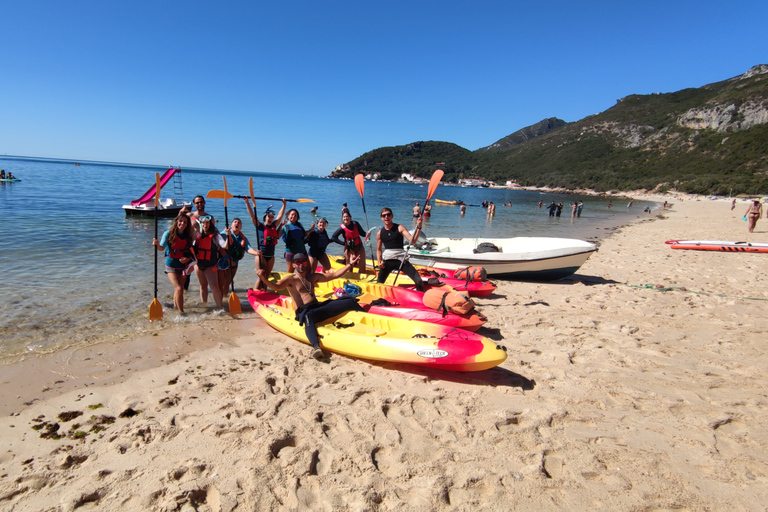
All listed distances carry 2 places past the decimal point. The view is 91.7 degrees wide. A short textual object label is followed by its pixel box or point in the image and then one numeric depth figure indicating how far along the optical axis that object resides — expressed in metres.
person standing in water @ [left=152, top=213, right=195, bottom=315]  5.99
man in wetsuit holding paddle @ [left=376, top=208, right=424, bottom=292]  7.08
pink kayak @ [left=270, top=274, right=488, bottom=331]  5.40
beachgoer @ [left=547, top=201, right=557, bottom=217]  31.42
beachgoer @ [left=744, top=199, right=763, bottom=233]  17.98
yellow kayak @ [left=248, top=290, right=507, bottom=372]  4.32
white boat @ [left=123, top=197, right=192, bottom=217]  18.89
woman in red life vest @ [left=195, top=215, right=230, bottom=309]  6.17
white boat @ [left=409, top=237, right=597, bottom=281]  8.70
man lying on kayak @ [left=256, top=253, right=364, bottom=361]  5.11
